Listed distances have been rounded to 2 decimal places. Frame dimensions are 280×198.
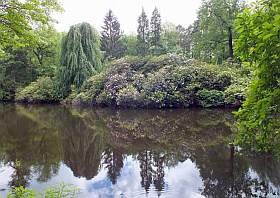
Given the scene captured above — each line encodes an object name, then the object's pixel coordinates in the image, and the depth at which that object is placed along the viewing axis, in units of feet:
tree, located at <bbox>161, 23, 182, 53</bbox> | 119.55
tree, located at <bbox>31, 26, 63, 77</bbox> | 94.01
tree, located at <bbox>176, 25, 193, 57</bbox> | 135.54
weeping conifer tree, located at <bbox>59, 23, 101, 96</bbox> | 72.84
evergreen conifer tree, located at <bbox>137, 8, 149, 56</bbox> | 123.95
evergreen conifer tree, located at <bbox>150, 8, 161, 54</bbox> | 120.52
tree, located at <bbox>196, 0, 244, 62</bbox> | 73.51
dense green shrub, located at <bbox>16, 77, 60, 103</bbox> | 78.89
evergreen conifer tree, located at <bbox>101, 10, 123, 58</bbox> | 127.34
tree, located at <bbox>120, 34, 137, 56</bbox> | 131.85
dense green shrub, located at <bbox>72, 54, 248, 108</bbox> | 54.60
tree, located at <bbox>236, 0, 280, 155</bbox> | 8.79
